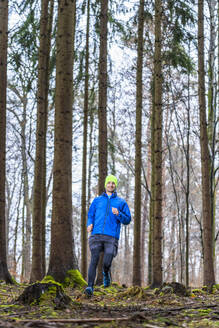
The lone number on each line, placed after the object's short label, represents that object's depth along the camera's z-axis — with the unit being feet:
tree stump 28.40
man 38.55
